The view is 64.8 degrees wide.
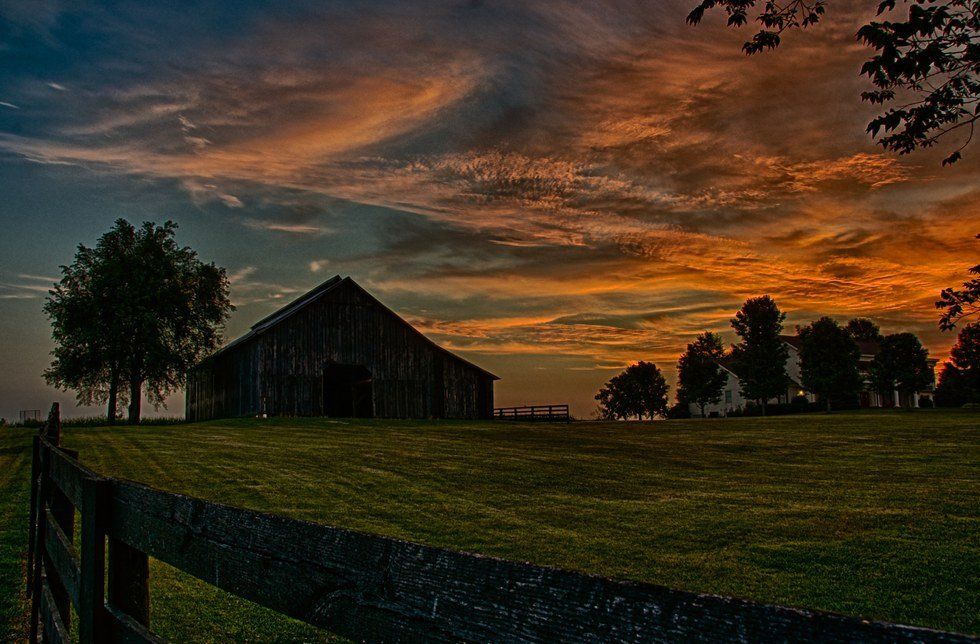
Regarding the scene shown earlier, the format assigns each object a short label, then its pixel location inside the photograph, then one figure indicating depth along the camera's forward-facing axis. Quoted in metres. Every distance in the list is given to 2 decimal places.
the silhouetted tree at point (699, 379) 92.06
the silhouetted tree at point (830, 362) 71.19
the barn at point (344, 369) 48.56
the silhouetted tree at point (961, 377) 70.25
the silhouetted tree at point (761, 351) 73.88
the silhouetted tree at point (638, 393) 107.38
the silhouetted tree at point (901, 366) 77.06
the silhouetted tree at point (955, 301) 13.96
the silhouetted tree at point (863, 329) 125.01
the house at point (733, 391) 88.75
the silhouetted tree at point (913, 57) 10.69
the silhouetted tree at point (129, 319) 59.81
